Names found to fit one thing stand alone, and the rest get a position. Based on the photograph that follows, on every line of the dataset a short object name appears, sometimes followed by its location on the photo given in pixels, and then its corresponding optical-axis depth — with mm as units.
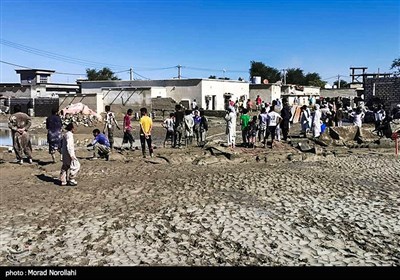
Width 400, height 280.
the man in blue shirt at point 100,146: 13711
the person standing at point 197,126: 18680
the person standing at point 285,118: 18547
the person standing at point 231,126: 16738
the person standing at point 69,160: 9938
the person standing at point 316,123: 19422
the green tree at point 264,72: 85188
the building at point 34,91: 41812
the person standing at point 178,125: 17184
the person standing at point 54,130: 13195
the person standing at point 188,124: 17406
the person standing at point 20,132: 12875
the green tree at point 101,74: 80125
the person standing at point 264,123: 17402
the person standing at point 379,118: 22128
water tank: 55625
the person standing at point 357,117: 20734
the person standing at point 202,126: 18609
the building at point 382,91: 34906
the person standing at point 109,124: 15523
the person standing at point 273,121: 17094
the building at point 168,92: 40188
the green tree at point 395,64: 46856
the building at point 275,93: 50772
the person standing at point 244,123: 17672
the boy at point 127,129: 15744
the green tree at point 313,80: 84125
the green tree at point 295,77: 89000
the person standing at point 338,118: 23109
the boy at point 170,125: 17125
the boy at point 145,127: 14383
